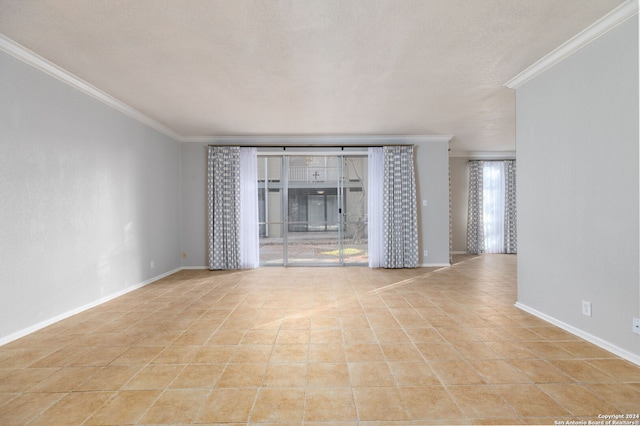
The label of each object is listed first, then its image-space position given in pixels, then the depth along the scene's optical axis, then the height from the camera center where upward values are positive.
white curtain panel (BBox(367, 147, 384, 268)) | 5.79 +0.11
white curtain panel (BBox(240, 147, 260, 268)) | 5.71 +0.07
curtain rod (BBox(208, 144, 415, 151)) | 5.76 +1.26
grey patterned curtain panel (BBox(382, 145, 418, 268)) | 5.70 -0.02
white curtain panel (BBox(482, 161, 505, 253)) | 7.51 +0.16
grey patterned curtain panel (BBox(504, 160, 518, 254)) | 7.39 -0.04
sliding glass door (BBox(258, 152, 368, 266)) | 5.97 +0.27
